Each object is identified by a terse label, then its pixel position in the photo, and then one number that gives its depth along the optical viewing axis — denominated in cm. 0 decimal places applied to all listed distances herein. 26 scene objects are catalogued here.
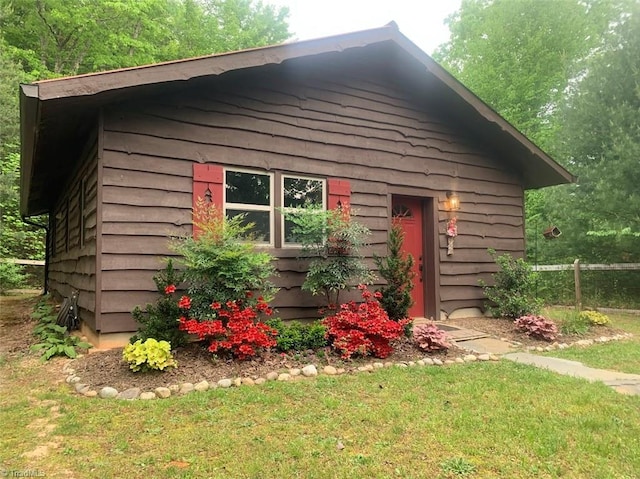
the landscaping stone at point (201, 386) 387
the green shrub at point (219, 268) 466
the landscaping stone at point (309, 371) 435
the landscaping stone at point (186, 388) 382
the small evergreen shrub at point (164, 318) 454
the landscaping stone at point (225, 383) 396
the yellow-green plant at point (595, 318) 712
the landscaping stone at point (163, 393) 371
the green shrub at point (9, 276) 1348
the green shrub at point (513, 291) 729
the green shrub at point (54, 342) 489
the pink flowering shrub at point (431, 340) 519
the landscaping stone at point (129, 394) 366
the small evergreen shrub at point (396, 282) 575
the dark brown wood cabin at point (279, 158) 511
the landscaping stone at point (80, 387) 378
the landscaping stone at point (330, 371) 443
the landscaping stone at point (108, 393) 367
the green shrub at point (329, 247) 564
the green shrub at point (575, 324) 661
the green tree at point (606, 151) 1033
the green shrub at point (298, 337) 491
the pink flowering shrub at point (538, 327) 622
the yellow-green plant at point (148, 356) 402
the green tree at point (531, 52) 1736
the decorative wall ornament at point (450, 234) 768
